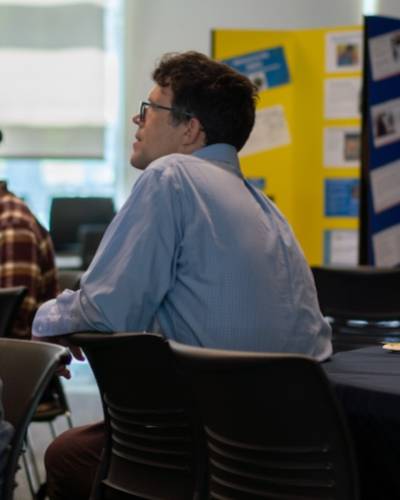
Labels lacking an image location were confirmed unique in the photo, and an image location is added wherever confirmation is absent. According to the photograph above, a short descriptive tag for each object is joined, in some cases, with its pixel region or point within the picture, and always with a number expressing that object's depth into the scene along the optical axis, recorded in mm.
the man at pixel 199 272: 3006
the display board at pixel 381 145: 7119
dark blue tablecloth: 2582
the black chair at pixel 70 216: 10365
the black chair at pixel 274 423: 2221
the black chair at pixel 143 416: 2910
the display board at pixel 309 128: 8359
